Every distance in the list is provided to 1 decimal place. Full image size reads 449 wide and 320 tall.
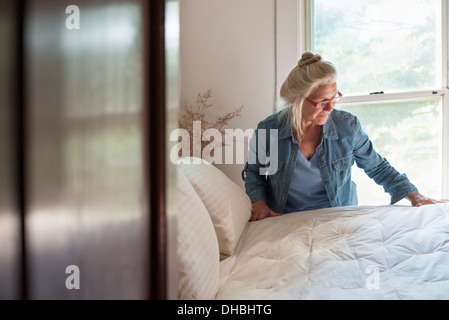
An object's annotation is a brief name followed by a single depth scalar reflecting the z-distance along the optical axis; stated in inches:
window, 94.7
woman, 73.8
